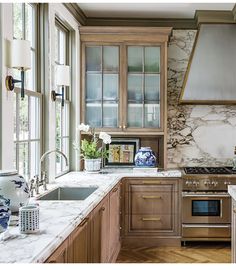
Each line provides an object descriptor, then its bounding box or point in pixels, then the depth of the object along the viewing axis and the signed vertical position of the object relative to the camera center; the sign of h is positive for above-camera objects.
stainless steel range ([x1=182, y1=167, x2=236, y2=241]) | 3.35 -0.82
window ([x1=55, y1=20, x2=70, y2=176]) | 3.30 +0.21
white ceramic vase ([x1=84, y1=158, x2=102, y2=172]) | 3.43 -0.38
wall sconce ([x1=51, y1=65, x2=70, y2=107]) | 2.85 +0.49
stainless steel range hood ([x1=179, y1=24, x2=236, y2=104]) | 3.57 +0.81
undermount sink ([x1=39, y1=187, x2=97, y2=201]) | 2.62 -0.53
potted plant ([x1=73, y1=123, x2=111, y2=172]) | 3.43 -0.26
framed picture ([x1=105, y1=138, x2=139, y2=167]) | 3.82 -0.27
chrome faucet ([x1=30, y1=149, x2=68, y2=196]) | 2.22 -0.40
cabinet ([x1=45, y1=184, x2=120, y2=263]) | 1.57 -0.71
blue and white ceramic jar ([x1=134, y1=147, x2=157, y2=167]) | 3.62 -0.33
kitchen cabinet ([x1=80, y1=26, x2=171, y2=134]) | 3.63 +0.55
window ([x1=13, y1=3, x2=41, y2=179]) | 2.40 +0.16
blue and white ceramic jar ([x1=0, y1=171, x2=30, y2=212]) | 1.63 -0.31
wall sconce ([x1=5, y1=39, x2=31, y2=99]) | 2.00 +0.48
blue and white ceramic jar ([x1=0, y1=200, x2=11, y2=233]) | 1.36 -0.38
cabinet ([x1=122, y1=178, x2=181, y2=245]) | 3.39 -0.89
